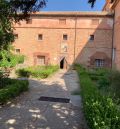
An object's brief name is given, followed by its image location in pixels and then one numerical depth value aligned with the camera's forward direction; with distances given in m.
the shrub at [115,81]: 5.23
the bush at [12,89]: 4.33
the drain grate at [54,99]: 4.90
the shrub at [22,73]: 9.51
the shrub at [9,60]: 9.15
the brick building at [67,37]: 13.69
